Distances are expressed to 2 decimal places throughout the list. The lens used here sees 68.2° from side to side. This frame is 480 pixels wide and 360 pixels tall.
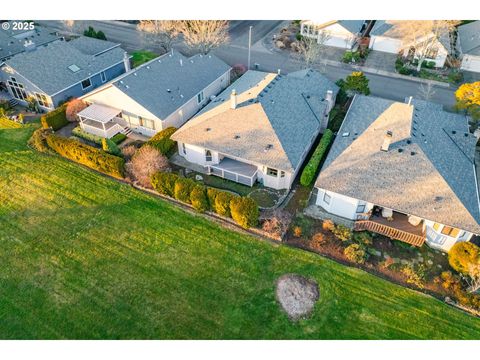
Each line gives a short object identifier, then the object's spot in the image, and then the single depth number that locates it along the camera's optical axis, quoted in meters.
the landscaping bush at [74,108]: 38.25
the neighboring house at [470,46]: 49.06
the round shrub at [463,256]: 23.20
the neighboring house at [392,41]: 50.45
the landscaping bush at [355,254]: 24.82
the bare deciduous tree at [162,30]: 50.28
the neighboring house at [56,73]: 40.12
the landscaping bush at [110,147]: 32.44
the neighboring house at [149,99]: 35.62
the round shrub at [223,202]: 26.84
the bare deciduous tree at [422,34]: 48.59
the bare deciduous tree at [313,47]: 46.02
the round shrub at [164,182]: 28.73
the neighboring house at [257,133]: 30.12
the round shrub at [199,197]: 27.67
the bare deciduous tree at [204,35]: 47.28
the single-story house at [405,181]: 25.33
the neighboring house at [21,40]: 46.78
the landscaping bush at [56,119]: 36.97
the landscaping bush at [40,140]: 34.50
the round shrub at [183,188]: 28.22
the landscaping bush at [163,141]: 32.94
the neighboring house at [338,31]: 55.91
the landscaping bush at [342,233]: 26.11
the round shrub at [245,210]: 26.16
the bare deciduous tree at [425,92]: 43.28
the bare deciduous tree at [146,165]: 30.22
